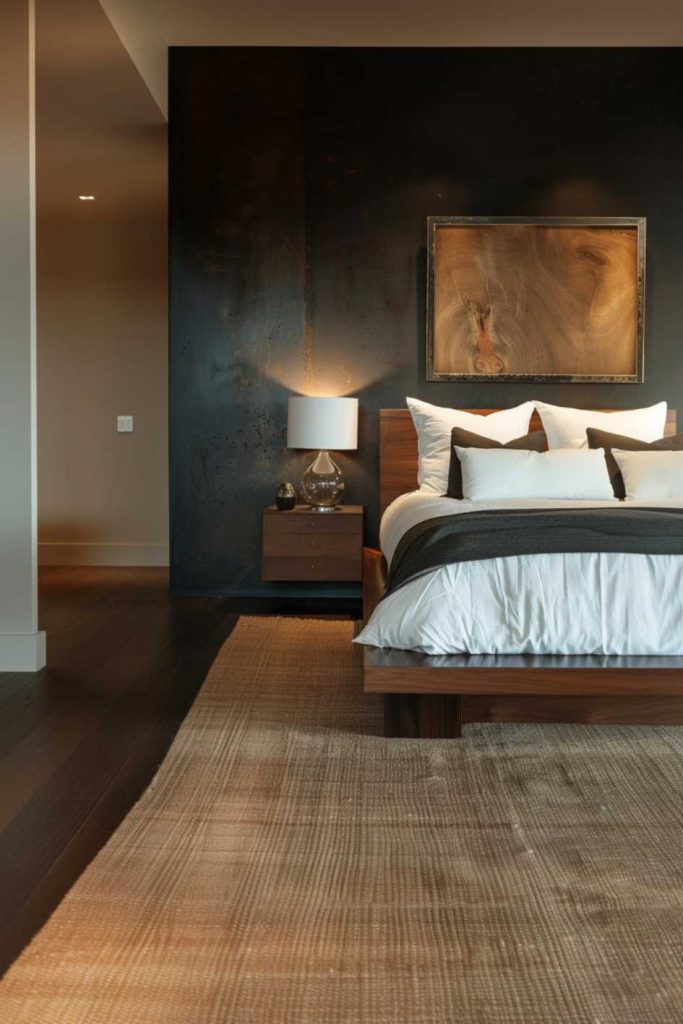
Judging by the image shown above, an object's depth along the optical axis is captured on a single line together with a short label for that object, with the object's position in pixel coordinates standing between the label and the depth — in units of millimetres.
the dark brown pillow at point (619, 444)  5262
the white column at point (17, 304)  4180
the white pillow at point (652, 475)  4895
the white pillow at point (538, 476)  4945
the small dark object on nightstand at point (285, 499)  5898
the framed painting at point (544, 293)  6051
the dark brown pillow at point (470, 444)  5266
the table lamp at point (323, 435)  5852
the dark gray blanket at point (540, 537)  3396
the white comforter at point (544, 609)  3357
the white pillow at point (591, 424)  5641
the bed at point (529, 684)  3209
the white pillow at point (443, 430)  5648
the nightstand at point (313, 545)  5816
